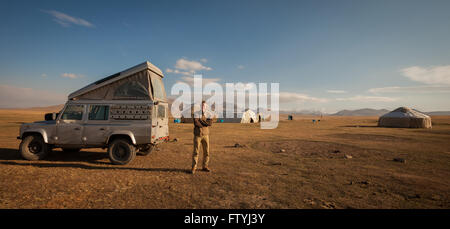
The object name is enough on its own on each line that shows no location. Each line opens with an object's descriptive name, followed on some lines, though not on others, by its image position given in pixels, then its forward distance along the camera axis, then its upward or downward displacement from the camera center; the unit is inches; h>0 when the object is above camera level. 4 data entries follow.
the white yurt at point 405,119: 1208.8 -10.4
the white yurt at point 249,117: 1740.9 -3.9
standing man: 247.4 -20.9
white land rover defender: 278.5 -8.2
